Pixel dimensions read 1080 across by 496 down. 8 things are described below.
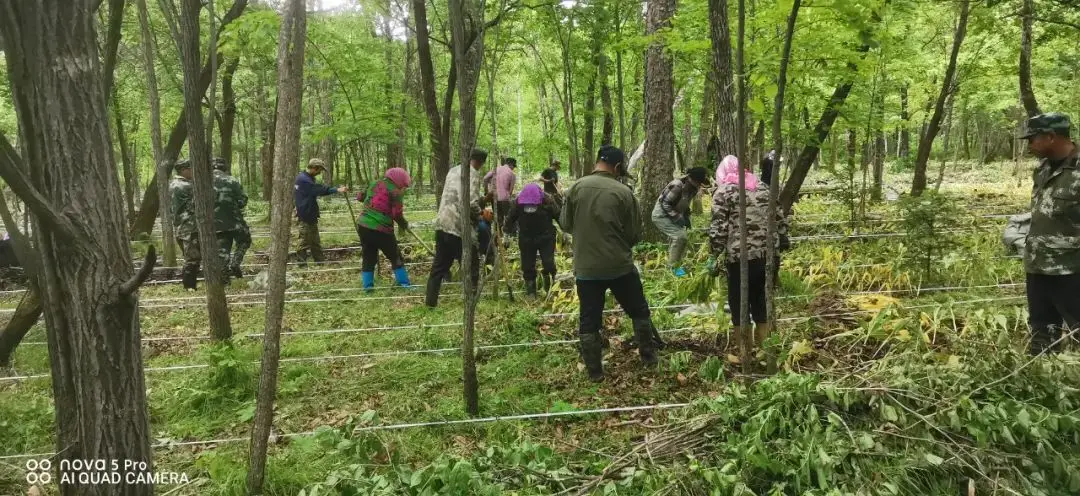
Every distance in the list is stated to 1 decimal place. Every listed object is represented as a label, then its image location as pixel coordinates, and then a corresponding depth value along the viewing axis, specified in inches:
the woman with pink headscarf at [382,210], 297.4
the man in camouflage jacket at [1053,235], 144.6
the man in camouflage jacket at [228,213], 313.3
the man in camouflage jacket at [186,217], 312.3
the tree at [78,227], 70.1
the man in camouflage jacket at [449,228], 259.8
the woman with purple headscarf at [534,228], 289.0
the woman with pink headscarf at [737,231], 174.1
